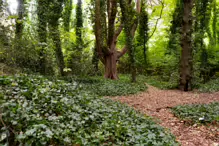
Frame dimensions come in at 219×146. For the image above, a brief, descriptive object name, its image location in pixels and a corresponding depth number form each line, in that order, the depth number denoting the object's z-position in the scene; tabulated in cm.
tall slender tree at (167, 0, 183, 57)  1790
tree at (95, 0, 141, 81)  1146
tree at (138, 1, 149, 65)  2017
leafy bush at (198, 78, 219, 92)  983
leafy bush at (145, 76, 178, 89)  1086
